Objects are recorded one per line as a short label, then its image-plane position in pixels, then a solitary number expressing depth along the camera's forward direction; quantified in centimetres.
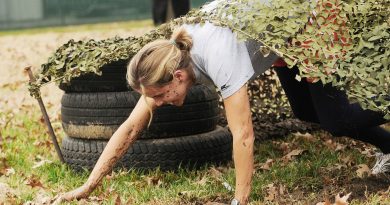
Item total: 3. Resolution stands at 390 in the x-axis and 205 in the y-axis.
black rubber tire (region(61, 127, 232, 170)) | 967
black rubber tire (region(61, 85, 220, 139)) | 969
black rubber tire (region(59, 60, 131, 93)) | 965
